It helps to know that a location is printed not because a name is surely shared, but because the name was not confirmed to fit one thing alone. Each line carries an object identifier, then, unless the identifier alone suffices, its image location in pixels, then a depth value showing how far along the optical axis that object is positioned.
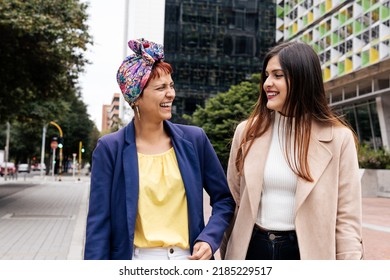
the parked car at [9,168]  48.04
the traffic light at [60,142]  38.99
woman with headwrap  2.50
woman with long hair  2.52
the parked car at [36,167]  90.23
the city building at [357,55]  30.22
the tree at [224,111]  39.44
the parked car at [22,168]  60.29
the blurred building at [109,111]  148.62
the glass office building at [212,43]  62.81
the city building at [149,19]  73.94
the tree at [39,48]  16.11
